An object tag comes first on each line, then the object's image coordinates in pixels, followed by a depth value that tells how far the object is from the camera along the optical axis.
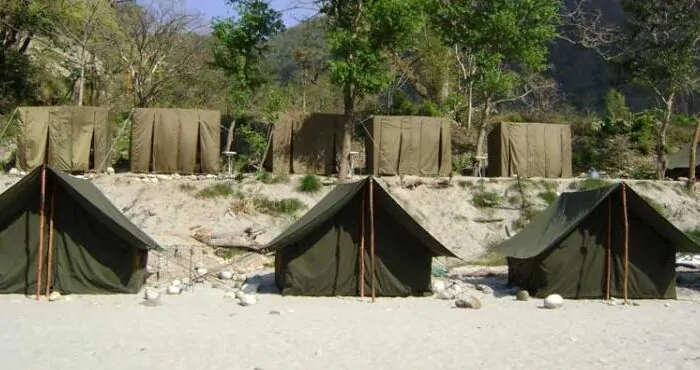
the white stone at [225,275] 16.52
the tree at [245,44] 26.53
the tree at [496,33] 26.95
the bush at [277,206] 22.84
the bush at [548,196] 24.41
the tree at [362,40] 24.78
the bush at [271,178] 24.08
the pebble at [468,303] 13.59
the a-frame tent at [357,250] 14.71
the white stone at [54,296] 13.63
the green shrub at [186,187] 23.30
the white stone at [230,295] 14.40
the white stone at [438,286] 15.24
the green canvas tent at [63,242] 14.13
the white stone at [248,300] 13.52
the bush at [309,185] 23.92
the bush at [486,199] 24.00
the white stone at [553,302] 13.81
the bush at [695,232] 22.39
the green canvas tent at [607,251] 14.98
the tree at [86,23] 32.44
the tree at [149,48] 34.16
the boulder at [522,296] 14.66
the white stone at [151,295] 13.60
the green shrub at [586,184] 25.09
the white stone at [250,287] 15.01
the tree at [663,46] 27.39
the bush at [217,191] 23.09
